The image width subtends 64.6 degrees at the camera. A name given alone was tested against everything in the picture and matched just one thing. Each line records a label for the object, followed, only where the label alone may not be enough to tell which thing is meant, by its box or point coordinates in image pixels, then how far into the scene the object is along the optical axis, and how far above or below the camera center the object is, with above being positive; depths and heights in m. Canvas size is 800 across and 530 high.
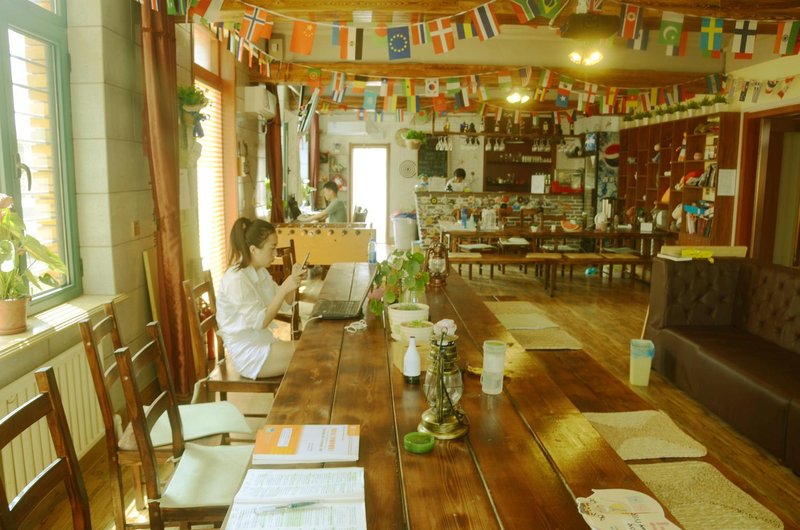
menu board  14.81 +0.48
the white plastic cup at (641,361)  4.55 -1.27
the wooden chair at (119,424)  2.17 -1.01
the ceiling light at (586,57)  5.79 +1.17
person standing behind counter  12.62 +0.02
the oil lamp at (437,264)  4.44 -0.58
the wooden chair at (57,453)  1.53 -0.73
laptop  3.35 -0.70
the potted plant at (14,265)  2.73 -0.39
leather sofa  3.44 -1.04
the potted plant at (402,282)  3.10 -0.50
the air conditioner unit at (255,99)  7.12 +0.90
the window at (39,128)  2.96 +0.25
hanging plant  4.70 +0.57
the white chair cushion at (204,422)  2.56 -1.02
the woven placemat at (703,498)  2.10 -1.09
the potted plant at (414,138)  12.88 +0.89
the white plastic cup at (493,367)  2.19 -0.63
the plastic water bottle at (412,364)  2.29 -0.66
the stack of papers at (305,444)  1.70 -0.73
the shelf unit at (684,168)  8.33 +0.27
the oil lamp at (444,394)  1.83 -0.63
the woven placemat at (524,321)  4.27 -0.95
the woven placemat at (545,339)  3.78 -0.96
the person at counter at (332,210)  9.01 -0.42
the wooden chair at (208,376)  3.08 -0.98
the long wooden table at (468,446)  1.46 -0.74
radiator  2.54 -1.11
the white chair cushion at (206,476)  2.06 -1.03
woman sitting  3.21 -0.65
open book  1.41 -0.75
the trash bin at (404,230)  12.62 -0.97
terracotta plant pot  2.79 -0.61
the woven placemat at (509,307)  4.71 -0.94
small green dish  1.72 -0.71
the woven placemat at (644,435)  2.58 -1.05
